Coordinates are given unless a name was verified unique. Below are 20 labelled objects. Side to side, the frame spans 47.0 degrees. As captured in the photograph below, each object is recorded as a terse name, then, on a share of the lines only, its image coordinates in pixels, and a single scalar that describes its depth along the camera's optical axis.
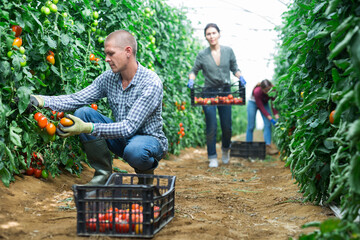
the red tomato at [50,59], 3.15
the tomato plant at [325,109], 1.74
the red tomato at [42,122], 2.81
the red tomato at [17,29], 2.74
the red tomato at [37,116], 2.83
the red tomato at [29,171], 3.23
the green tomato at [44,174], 3.30
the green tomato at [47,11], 2.99
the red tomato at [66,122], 2.67
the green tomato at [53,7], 3.03
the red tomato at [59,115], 3.18
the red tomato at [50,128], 2.83
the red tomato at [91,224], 2.17
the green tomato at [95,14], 3.79
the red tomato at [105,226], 2.17
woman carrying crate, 5.72
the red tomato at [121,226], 2.16
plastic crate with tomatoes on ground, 2.12
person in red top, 7.01
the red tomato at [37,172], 3.28
